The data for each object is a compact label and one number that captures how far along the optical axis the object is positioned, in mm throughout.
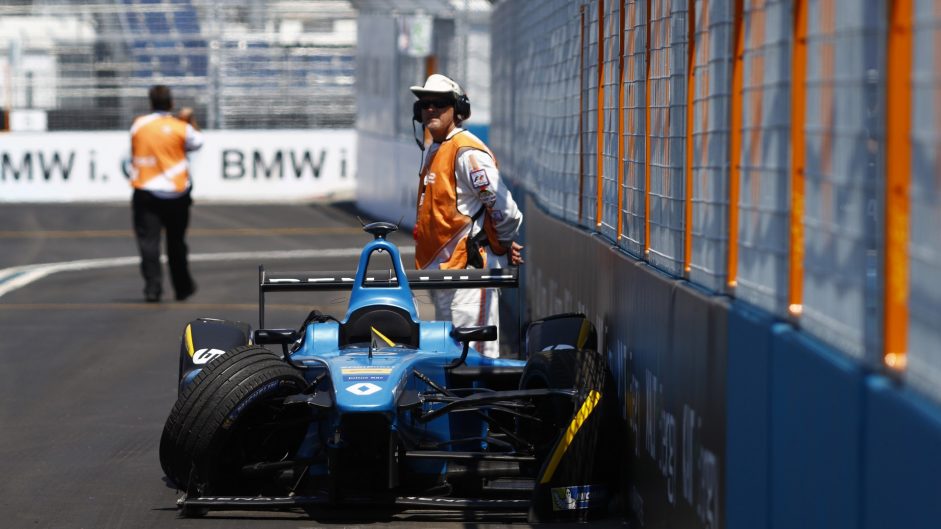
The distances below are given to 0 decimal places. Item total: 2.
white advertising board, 56656
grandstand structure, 63250
